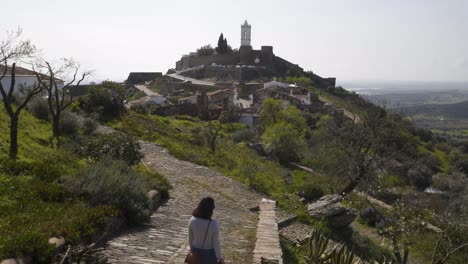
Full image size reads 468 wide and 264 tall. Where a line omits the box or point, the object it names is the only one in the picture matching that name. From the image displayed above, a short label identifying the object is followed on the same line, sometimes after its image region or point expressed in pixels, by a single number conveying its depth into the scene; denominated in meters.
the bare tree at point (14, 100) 13.50
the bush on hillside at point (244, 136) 37.59
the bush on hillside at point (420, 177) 44.41
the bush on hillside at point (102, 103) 28.66
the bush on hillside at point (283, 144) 33.19
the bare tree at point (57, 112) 19.16
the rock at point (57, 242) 6.93
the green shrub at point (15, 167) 10.97
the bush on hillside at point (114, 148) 15.20
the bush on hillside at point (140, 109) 37.98
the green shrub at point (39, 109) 22.28
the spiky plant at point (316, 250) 8.48
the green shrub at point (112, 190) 9.66
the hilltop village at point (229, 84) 49.91
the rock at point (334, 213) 15.02
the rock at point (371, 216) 18.98
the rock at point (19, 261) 6.07
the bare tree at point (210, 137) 25.80
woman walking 6.26
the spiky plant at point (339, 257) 8.16
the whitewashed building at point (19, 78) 29.59
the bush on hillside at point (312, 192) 19.17
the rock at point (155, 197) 11.50
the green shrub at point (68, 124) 20.29
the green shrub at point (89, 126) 21.78
